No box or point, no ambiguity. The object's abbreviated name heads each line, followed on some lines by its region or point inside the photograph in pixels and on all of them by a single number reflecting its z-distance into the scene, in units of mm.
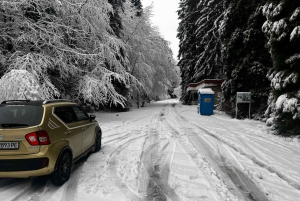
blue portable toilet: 16719
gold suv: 3594
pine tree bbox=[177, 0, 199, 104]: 32844
